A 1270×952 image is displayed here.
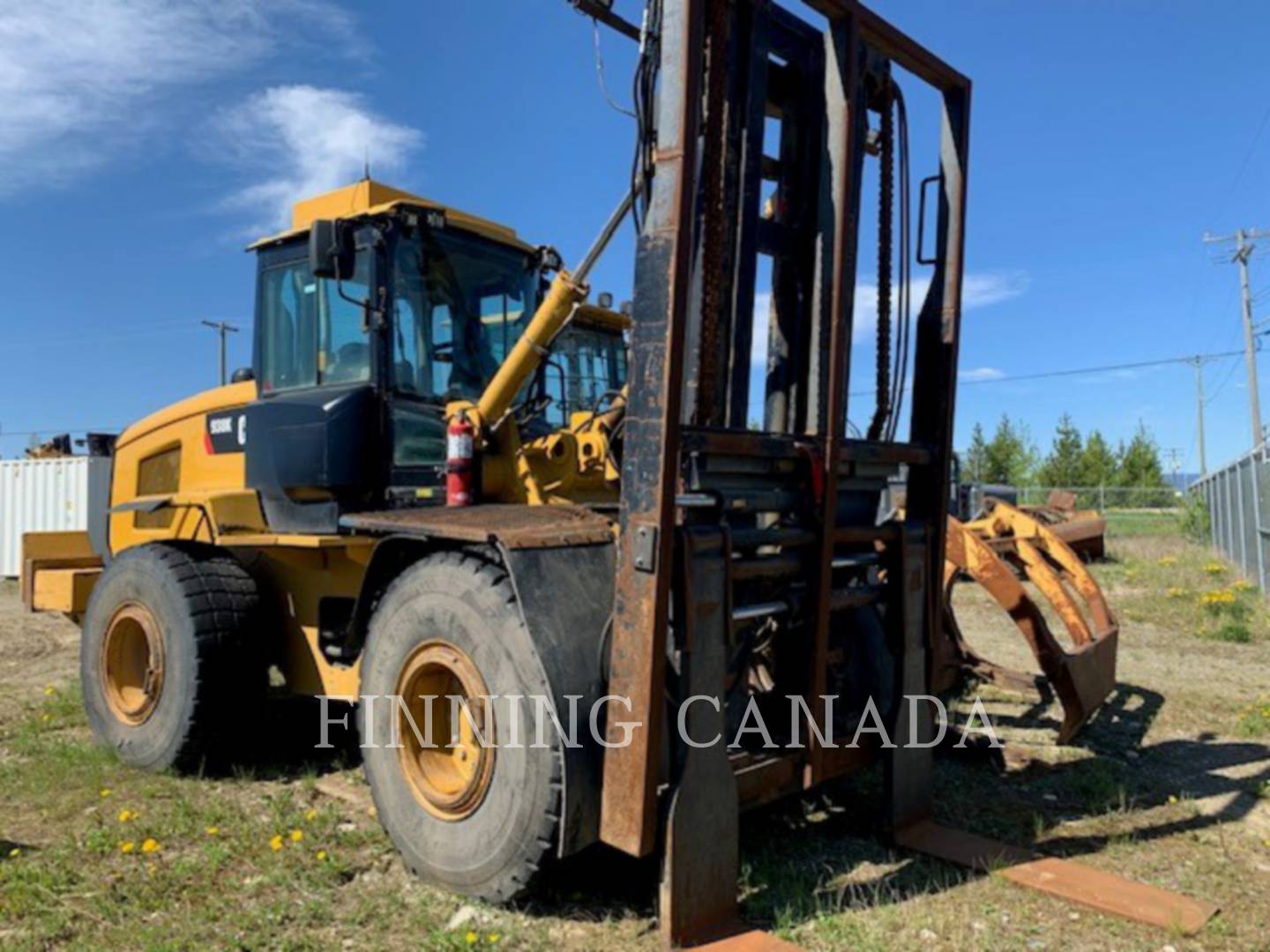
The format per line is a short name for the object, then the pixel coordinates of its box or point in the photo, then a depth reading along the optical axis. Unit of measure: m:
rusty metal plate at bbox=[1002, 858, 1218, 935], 3.61
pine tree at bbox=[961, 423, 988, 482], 46.56
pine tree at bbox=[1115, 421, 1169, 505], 51.03
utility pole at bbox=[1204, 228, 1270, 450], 37.97
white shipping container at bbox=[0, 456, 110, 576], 19.48
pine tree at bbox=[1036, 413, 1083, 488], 51.22
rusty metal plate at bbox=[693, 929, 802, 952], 3.35
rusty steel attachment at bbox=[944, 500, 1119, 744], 5.53
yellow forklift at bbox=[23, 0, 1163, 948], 3.46
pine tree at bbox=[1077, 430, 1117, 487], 50.87
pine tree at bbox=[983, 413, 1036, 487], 50.50
